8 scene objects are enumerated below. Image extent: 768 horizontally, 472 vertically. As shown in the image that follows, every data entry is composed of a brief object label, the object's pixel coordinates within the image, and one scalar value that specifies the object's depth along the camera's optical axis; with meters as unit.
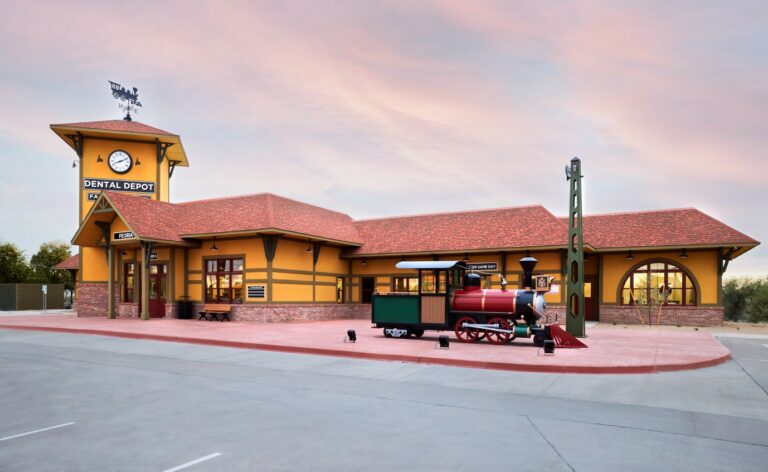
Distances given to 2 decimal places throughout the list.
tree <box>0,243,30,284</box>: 58.05
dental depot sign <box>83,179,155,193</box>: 30.75
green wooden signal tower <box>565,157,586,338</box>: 17.58
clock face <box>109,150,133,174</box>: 31.40
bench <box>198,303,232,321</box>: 25.78
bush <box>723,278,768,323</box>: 48.69
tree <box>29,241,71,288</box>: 66.00
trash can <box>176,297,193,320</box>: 27.11
